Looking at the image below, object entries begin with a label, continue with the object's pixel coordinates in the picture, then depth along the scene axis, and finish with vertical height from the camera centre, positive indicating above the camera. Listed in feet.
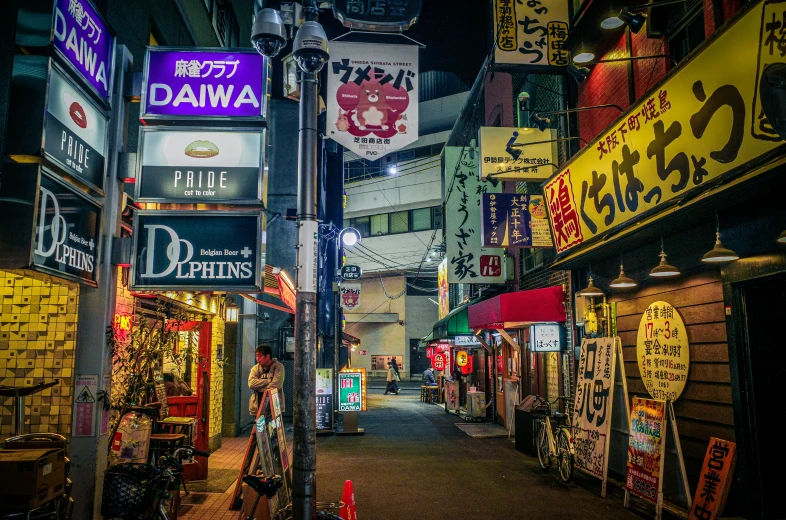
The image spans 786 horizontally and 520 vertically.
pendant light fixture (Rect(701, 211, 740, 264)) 21.53 +3.20
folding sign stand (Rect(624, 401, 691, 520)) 25.03 -5.75
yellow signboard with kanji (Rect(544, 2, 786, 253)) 17.74 +8.13
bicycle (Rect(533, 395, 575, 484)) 33.86 -6.52
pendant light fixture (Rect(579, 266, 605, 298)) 33.68 +2.86
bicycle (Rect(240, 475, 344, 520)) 17.49 -4.40
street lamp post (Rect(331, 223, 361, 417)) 59.00 +3.81
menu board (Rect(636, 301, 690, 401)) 27.68 -0.62
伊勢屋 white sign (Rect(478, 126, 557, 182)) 40.40 +13.04
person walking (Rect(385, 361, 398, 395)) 111.86 -9.24
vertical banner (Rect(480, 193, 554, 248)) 42.70 +8.91
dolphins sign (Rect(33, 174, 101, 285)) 17.66 +3.64
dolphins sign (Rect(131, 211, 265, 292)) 21.38 +3.38
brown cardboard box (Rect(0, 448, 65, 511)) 15.55 -3.82
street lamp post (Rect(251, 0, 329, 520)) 18.02 +3.09
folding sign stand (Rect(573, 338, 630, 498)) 30.74 -4.79
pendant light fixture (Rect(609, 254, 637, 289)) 29.30 +2.94
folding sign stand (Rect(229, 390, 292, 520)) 24.00 -4.83
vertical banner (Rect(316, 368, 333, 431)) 54.65 -5.68
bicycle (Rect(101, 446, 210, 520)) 18.67 -5.00
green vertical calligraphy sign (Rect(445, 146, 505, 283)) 56.59 +11.15
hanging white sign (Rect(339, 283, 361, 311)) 99.50 +7.77
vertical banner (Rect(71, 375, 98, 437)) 20.84 -2.35
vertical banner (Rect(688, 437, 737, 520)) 22.85 -5.79
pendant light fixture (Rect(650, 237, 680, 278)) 25.20 +3.07
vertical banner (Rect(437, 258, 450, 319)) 87.50 +7.97
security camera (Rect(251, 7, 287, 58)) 19.49 +10.61
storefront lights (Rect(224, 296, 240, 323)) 47.85 +2.55
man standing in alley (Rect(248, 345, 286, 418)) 31.30 -1.88
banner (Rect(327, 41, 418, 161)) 27.32 +11.91
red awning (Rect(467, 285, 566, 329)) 43.47 +2.54
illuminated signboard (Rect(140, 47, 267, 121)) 22.82 +10.22
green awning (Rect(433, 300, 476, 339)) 67.41 +1.91
